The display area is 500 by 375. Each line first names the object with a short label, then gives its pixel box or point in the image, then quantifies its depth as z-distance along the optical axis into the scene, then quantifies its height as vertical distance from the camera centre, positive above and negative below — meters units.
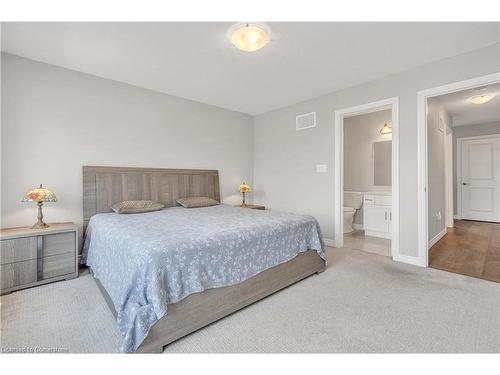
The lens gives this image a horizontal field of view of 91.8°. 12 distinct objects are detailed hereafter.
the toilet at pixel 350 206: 4.64 -0.37
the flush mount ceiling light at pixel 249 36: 2.06 +1.32
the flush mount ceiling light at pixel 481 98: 3.78 +1.40
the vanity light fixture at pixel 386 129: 4.75 +1.16
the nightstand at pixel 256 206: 4.32 -0.33
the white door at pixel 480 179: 5.60 +0.19
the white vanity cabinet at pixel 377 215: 4.27 -0.50
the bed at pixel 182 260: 1.44 -0.54
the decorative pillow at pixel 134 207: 2.94 -0.22
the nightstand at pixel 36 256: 2.19 -0.64
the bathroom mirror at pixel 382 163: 4.76 +0.49
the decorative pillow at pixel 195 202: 3.56 -0.20
